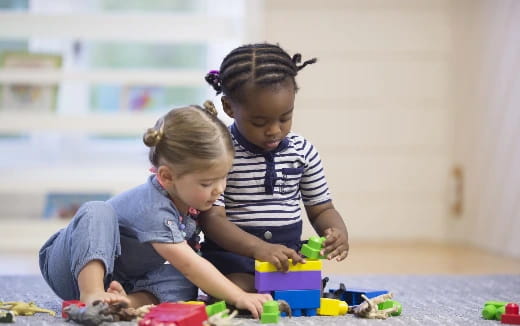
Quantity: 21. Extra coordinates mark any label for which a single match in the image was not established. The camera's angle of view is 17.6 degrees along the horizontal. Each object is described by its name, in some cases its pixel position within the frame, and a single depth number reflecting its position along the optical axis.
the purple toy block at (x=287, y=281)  3.15
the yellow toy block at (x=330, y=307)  3.22
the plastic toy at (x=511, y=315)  3.12
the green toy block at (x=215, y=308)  3.04
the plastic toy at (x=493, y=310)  3.17
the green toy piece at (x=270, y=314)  3.05
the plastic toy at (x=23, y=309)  3.19
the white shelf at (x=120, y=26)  5.32
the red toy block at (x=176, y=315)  2.92
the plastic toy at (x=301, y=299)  3.17
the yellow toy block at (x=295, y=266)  3.15
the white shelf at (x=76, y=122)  5.26
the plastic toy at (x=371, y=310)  3.17
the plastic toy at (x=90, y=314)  3.00
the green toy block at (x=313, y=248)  3.17
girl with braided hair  3.23
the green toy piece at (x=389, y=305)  3.22
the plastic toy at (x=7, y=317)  3.07
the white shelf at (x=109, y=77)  5.28
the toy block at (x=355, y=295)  3.28
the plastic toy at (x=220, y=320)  2.98
